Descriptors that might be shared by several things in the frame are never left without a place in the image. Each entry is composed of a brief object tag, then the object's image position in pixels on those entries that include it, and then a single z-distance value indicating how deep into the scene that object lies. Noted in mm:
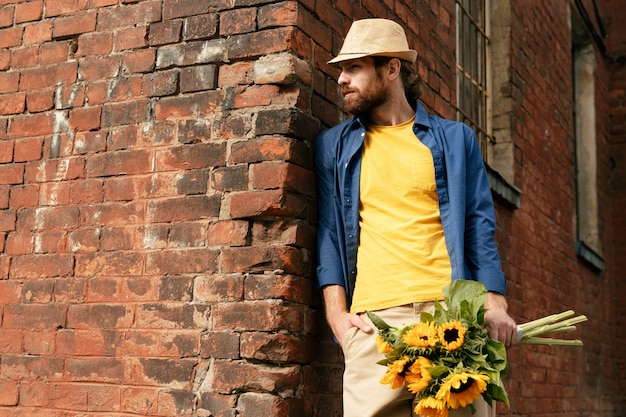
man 2906
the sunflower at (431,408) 2486
